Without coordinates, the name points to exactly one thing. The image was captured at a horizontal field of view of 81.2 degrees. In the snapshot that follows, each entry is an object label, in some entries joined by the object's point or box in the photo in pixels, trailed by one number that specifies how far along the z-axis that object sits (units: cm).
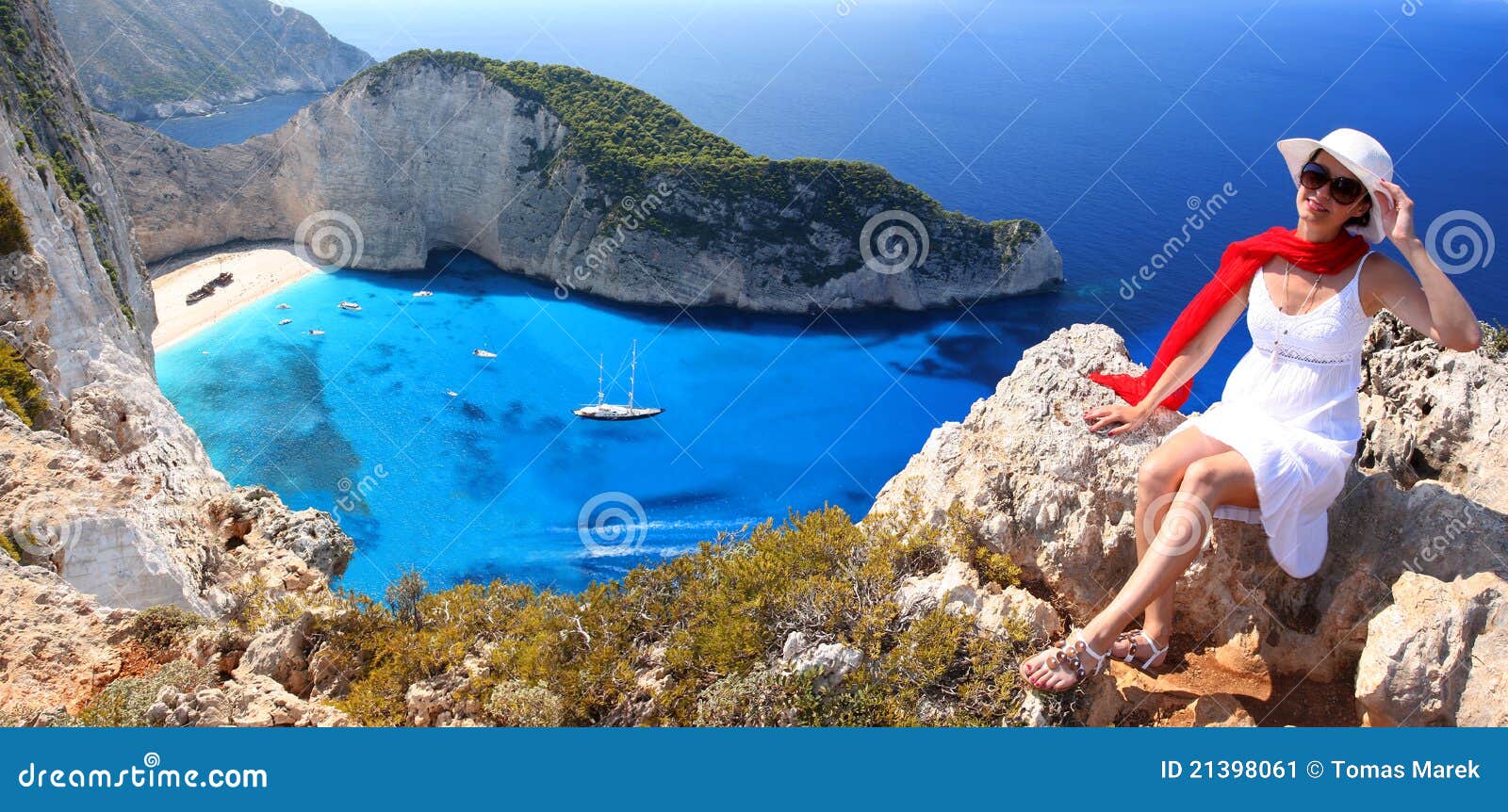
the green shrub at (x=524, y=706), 495
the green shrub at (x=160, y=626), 603
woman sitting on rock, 421
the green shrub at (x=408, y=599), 652
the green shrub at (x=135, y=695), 482
